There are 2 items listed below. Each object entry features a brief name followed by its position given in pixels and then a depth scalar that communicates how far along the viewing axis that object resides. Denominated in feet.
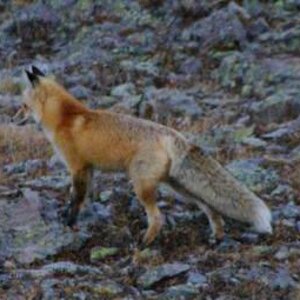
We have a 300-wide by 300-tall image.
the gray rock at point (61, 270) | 29.04
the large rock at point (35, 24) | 70.90
